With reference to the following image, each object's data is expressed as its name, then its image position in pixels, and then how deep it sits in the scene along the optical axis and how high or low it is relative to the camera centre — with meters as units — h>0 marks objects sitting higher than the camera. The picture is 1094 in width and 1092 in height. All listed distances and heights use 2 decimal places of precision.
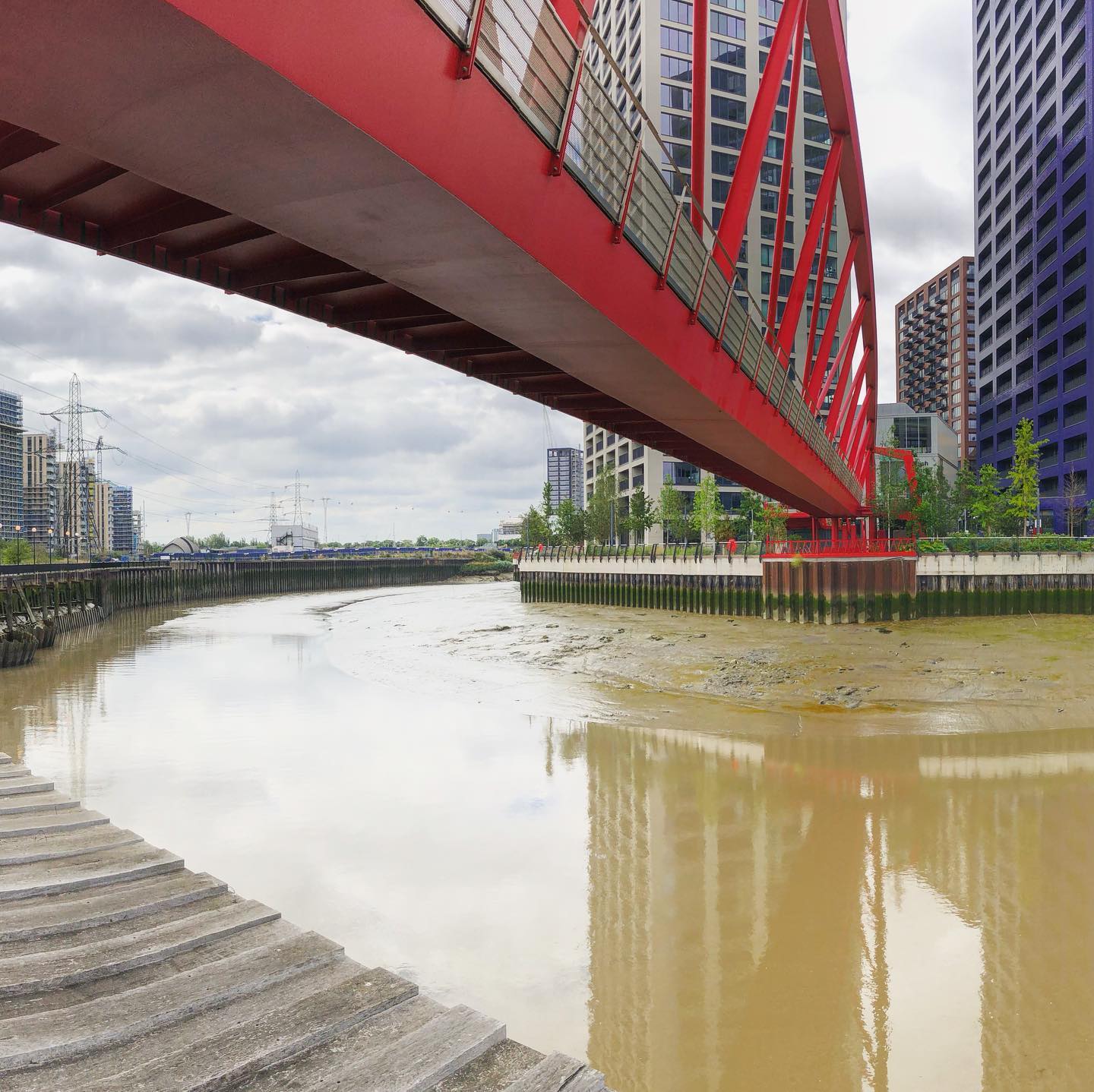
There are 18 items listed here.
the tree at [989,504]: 70.38 +3.32
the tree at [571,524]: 107.38 +3.40
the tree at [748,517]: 73.31 +2.67
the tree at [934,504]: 72.09 +3.56
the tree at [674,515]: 80.06 +3.28
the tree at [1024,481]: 67.00 +5.02
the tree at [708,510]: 74.81 +3.49
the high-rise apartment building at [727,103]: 83.31 +47.16
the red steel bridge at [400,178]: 4.42 +2.86
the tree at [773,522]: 60.16 +1.80
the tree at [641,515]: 83.56 +3.45
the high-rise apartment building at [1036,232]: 73.06 +31.34
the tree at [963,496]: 80.06 +4.65
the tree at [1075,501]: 66.88 +3.38
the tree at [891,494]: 68.21 +4.63
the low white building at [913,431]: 101.81 +14.20
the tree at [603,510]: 95.31 +4.70
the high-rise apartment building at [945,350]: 153.25 +38.43
